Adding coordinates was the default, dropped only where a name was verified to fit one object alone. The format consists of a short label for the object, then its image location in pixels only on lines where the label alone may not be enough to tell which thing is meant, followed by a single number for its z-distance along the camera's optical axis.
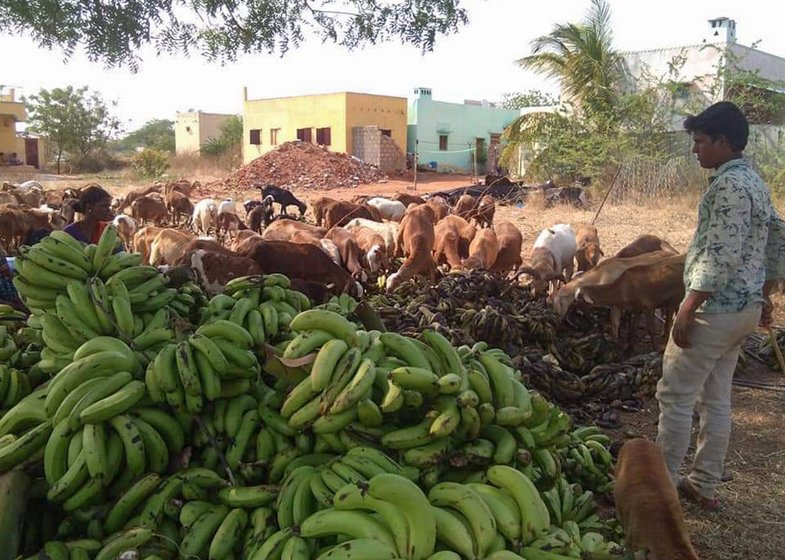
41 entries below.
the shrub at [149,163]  42.91
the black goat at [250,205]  20.59
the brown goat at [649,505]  2.58
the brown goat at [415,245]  11.33
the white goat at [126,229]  14.89
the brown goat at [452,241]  12.52
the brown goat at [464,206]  18.69
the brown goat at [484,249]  11.86
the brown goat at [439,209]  16.83
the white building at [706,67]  23.19
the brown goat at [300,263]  9.31
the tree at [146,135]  71.62
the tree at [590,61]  25.75
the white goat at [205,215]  18.81
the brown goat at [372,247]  11.88
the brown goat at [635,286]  7.86
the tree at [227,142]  48.31
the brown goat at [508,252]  12.42
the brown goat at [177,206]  21.95
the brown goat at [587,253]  12.18
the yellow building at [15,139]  42.44
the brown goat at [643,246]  10.20
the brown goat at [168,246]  10.82
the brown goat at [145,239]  12.14
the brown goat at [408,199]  20.73
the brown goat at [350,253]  11.19
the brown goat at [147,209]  20.11
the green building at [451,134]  42.44
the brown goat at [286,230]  12.92
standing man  3.91
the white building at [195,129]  51.81
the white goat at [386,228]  13.35
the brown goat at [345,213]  17.59
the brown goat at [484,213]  17.86
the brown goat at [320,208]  19.06
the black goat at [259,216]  18.98
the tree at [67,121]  51.12
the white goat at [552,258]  10.51
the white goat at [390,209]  18.78
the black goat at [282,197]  22.50
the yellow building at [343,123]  39.28
